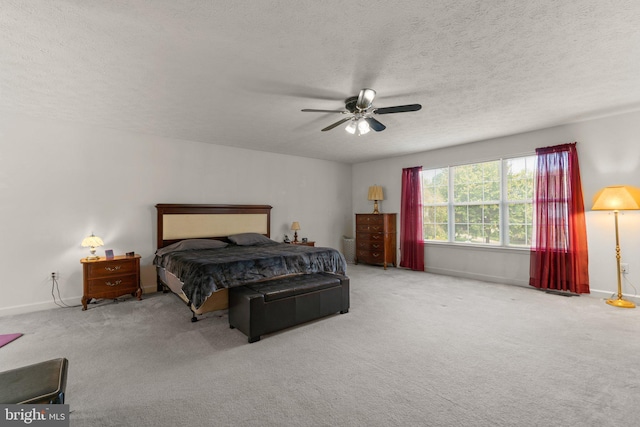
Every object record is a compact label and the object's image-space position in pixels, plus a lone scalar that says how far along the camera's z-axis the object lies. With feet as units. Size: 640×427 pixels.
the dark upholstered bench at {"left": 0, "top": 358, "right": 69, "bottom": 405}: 4.13
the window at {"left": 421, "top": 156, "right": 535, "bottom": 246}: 16.33
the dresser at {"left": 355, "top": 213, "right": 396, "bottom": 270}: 21.38
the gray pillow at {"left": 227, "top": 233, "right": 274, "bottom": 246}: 16.98
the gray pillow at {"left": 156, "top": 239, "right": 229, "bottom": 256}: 14.75
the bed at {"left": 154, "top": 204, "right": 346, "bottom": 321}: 10.76
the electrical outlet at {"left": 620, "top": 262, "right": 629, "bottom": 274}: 12.98
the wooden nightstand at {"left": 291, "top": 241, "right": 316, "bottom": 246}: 20.37
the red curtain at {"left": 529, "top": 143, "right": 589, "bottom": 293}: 14.03
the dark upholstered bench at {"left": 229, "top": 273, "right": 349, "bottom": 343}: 9.40
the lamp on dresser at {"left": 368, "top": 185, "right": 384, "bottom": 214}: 22.41
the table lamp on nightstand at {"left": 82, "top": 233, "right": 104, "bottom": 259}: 12.90
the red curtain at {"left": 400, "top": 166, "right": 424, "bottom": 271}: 20.38
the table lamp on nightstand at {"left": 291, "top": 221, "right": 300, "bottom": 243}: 20.61
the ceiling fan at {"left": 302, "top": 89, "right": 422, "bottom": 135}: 9.39
